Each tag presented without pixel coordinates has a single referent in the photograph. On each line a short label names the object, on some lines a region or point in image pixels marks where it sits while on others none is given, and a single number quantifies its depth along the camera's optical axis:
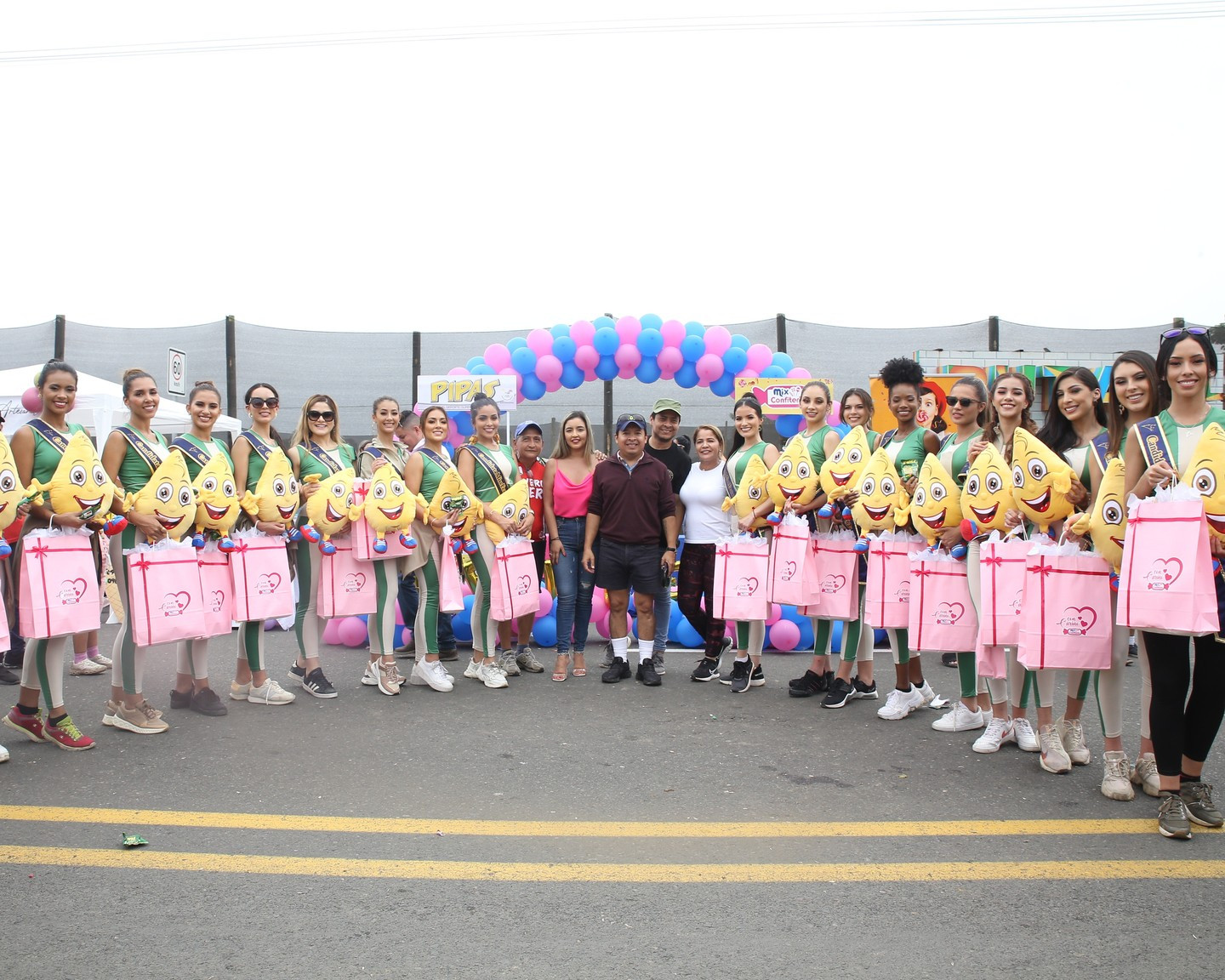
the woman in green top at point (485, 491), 6.75
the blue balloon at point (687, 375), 11.41
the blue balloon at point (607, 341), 11.06
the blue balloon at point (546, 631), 8.34
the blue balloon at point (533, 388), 11.42
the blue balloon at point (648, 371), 11.28
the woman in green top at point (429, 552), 6.61
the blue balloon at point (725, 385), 11.40
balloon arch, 11.13
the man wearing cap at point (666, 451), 7.00
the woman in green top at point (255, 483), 5.99
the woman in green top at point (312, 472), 6.30
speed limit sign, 12.20
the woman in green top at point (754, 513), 6.66
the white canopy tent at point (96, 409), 11.33
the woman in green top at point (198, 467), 5.63
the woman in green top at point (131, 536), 5.28
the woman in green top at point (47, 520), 4.89
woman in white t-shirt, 7.13
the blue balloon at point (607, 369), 11.35
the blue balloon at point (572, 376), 11.35
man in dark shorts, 6.82
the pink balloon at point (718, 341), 11.24
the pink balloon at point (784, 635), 8.19
